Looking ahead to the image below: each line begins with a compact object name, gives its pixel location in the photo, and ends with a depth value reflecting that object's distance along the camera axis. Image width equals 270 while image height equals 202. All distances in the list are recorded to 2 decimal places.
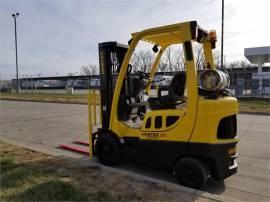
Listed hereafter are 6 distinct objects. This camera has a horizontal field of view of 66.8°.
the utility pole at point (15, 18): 25.55
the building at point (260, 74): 17.47
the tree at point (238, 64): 50.87
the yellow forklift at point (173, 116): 3.05
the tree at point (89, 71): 68.11
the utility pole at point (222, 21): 15.23
